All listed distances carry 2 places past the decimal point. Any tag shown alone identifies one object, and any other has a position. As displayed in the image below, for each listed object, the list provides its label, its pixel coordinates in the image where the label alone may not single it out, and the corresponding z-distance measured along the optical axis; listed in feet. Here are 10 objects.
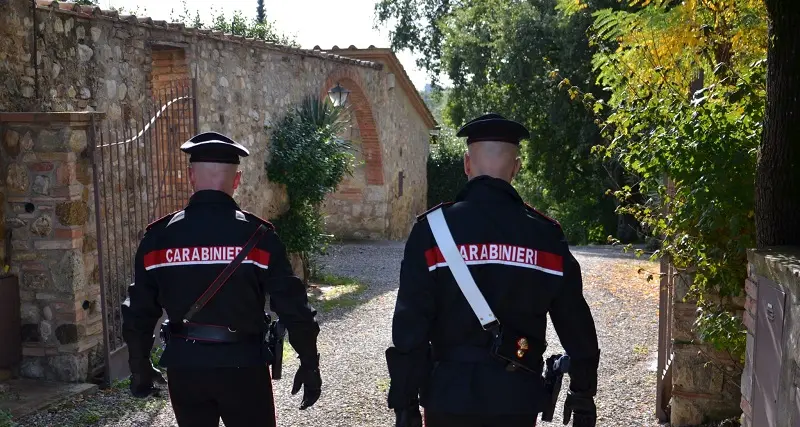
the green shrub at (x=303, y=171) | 32.27
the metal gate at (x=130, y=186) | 19.54
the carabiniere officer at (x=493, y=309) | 9.34
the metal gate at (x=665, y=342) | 16.53
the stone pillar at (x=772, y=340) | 9.70
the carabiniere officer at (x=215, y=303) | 10.73
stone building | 18.20
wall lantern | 39.95
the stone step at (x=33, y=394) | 16.62
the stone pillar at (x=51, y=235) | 18.06
